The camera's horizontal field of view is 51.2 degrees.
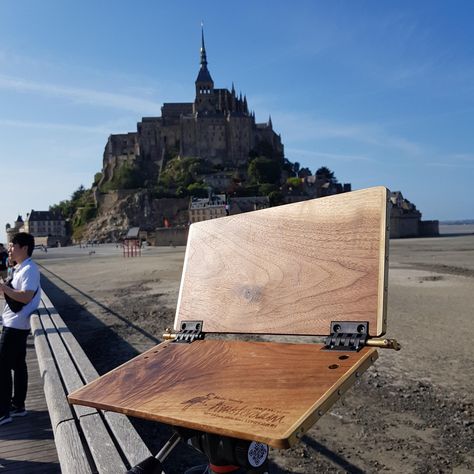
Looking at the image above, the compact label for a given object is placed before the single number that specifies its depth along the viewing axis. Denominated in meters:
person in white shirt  4.50
